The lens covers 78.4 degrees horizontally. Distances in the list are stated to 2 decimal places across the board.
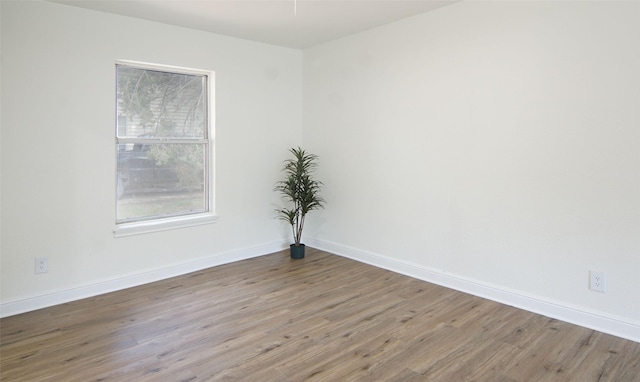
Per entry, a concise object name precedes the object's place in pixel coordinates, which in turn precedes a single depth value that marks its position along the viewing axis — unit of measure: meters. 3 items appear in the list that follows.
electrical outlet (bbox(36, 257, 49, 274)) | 3.14
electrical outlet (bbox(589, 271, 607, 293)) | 2.67
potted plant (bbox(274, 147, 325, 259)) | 4.44
